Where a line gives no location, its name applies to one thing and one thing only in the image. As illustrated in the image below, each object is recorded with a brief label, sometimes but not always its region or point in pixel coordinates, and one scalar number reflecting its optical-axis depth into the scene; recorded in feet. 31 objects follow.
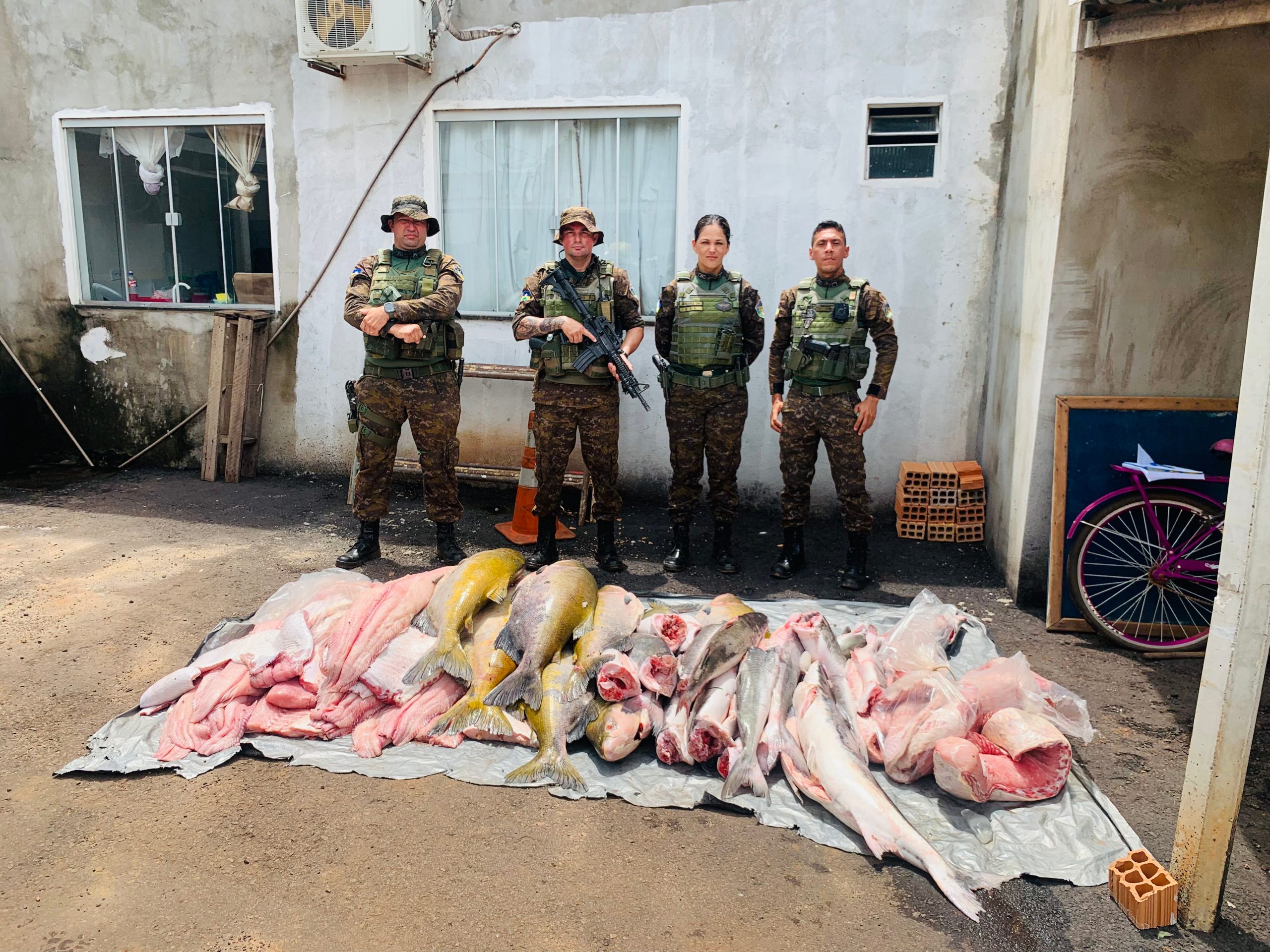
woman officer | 18.54
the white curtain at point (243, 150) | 25.27
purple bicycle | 15.46
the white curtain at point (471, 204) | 23.81
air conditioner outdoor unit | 21.98
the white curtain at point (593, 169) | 23.09
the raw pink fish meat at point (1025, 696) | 11.95
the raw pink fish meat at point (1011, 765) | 10.82
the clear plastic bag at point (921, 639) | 13.19
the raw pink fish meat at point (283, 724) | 12.28
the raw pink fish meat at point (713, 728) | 11.50
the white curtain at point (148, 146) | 26.05
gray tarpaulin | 10.15
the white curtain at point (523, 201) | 23.48
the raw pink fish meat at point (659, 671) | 12.26
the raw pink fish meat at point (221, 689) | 12.37
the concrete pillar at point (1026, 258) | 16.51
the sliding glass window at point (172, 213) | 25.81
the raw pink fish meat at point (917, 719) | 11.23
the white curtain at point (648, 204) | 22.75
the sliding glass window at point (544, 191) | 22.97
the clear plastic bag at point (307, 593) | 14.46
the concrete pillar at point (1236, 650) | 8.30
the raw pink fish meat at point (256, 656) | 12.69
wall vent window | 21.22
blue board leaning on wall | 15.99
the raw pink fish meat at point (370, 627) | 12.64
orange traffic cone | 21.67
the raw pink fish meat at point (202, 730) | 11.88
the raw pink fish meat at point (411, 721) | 12.07
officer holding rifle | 18.37
